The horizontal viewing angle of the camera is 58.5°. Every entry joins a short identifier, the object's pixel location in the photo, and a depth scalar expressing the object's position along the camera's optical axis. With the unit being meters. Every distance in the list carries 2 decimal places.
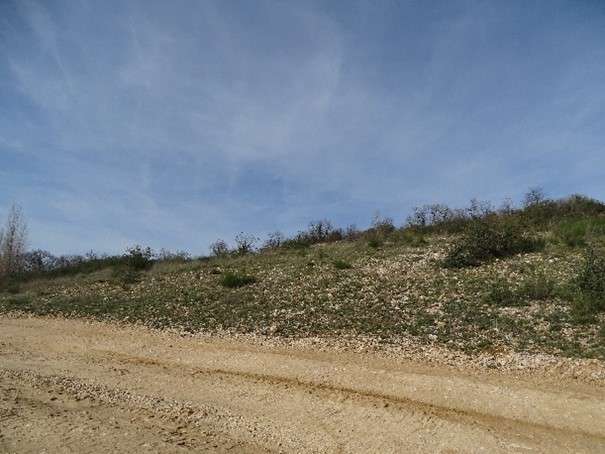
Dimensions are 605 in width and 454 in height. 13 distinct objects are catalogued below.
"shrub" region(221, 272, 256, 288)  20.41
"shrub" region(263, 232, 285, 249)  32.37
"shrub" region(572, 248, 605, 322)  12.69
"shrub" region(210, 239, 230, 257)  32.45
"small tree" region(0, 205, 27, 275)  48.47
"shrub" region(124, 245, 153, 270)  31.12
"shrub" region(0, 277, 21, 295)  27.78
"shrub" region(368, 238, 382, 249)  25.73
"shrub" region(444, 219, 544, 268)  19.25
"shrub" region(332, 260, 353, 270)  21.23
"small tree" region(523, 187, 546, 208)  26.81
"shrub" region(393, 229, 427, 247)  24.59
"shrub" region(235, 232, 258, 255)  31.72
